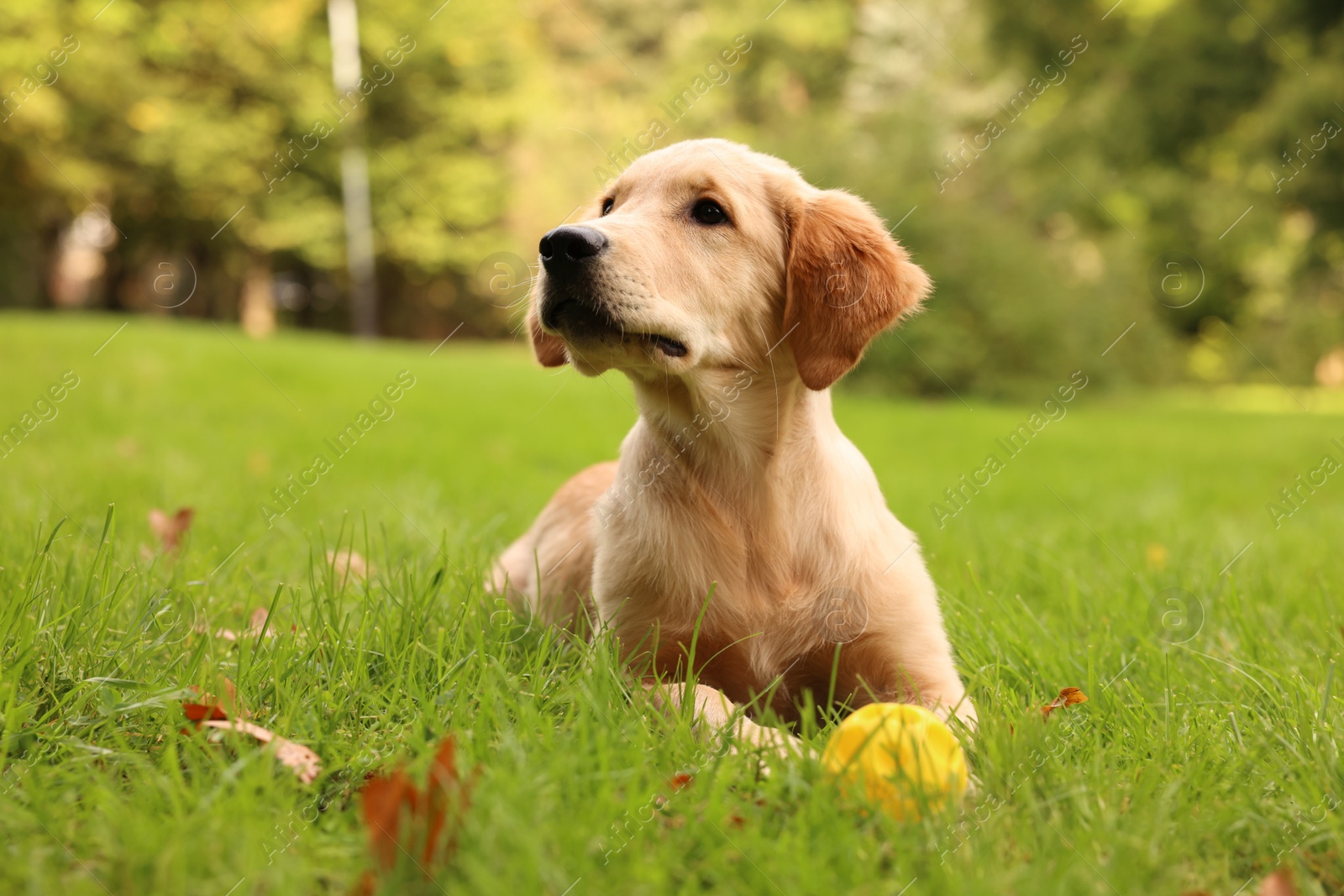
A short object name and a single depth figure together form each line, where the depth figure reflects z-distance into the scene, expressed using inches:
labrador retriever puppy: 43.5
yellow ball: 37.7
